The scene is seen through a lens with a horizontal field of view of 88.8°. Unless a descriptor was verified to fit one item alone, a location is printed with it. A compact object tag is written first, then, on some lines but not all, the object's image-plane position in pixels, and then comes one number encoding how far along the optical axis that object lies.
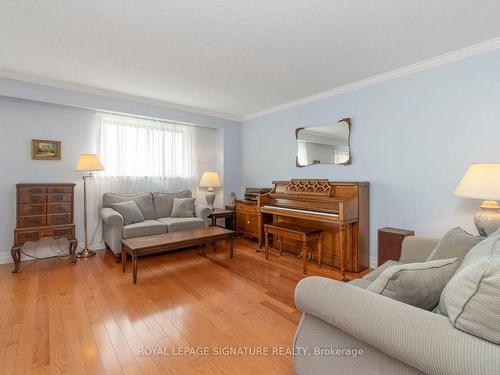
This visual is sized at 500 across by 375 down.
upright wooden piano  2.98
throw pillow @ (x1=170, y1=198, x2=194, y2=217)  4.26
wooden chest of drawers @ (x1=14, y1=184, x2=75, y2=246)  3.11
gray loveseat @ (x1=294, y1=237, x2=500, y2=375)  0.77
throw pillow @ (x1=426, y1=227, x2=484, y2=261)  1.52
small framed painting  3.48
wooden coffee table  2.77
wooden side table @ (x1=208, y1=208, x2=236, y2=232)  4.47
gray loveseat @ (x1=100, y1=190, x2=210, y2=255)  3.42
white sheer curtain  4.02
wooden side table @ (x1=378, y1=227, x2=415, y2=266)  2.68
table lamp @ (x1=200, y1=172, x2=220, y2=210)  4.71
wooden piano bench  3.04
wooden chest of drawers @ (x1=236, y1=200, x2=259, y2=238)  4.41
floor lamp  3.47
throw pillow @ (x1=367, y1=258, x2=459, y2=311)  1.08
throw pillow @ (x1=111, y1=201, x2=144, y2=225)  3.76
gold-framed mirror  3.49
